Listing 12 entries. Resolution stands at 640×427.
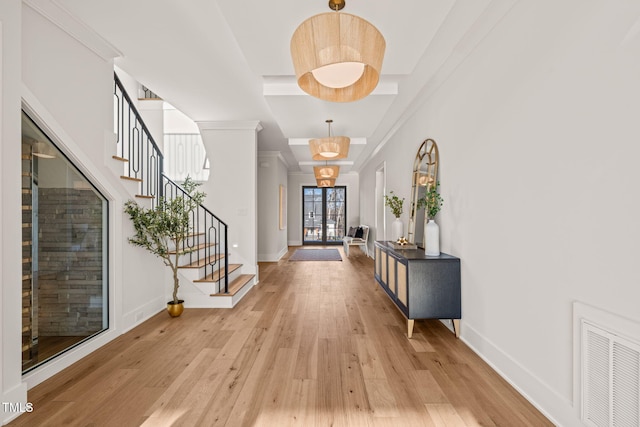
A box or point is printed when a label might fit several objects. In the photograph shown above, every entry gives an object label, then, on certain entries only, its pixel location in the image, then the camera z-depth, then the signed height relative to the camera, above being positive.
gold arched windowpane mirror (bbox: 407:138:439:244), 3.63 +0.42
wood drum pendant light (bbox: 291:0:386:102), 1.72 +0.99
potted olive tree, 3.36 -0.15
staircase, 3.89 -0.70
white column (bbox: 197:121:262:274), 5.26 +0.61
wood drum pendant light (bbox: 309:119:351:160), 4.48 +0.98
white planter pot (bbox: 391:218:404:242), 4.46 -0.23
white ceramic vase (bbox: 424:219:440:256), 3.17 -0.27
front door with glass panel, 11.91 -0.04
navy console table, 2.89 -0.71
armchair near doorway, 8.88 -0.78
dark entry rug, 8.30 -1.23
